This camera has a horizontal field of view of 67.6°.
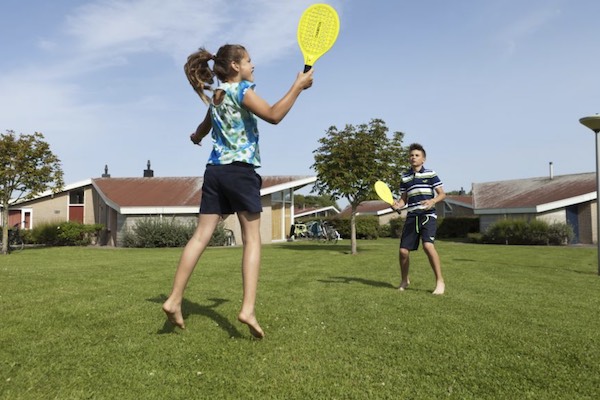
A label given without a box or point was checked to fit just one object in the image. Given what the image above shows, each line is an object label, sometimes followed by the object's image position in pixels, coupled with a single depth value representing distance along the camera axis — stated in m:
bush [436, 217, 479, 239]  33.78
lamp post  9.34
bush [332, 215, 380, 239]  33.88
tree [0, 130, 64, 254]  17.58
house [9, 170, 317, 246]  24.25
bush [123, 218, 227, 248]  21.33
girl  3.16
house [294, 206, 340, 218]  45.69
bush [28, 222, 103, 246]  24.77
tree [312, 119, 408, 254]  15.53
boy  5.97
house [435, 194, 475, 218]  40.16
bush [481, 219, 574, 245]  24.50
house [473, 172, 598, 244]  26.05
